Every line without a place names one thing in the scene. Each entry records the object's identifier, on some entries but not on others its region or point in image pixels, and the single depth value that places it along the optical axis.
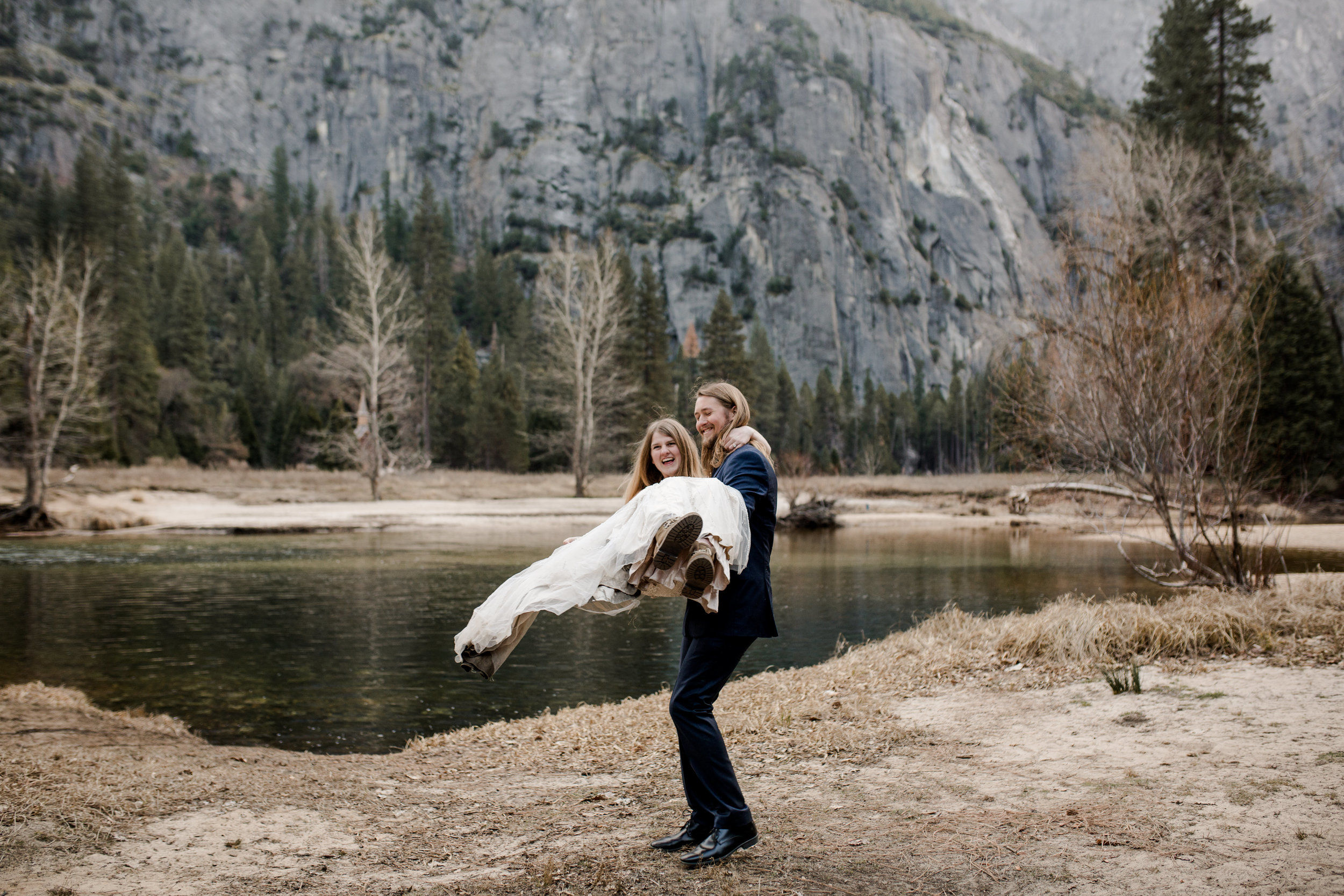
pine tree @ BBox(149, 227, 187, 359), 65.25
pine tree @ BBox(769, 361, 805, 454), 84.06
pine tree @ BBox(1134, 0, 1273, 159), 32.72
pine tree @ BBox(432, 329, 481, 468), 57.94
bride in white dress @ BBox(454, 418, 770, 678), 3.58
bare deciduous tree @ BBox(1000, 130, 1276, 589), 10.01
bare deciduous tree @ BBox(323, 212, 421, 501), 34.66
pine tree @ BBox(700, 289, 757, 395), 61.28
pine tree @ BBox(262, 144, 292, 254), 114.88
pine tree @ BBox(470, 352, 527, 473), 52.50
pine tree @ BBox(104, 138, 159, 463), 49.41
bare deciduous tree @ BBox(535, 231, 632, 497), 39.66
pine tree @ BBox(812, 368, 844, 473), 93.25
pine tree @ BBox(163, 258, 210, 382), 64.69
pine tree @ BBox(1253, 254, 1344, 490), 26.23
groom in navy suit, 3.85
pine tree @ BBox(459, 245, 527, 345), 102.38
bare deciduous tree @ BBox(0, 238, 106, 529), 26.48
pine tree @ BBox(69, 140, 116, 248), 60.41
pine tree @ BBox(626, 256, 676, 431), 55.25
